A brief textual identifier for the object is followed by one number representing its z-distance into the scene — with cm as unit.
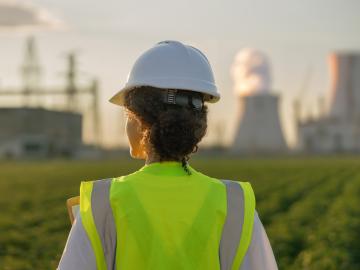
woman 156
